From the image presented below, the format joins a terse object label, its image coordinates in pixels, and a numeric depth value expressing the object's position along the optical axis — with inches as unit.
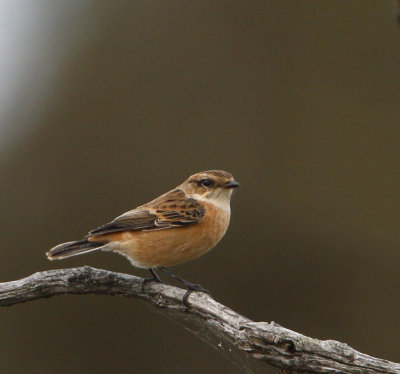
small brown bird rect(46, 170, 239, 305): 452.8
